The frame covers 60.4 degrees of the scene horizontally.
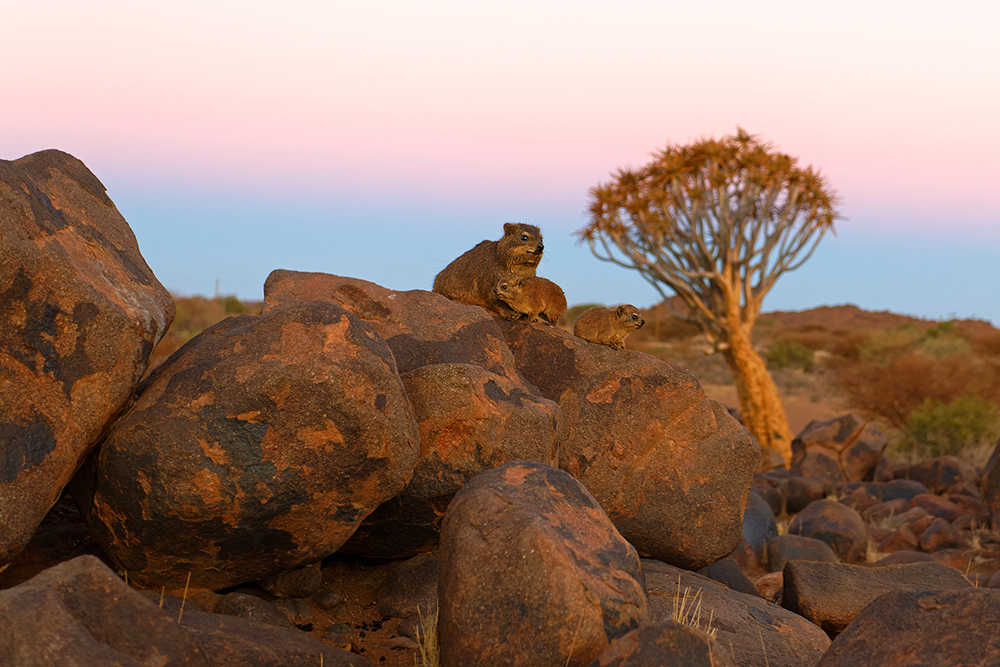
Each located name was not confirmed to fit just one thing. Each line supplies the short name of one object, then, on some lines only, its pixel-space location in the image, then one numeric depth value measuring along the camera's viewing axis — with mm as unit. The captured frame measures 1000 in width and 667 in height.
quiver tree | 17797
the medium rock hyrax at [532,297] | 7113
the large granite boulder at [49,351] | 3975
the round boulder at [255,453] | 4281
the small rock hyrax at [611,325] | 7207
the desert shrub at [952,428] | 16422
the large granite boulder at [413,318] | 5977
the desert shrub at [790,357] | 35625
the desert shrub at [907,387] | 19391
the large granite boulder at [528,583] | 3797
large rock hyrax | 7168
